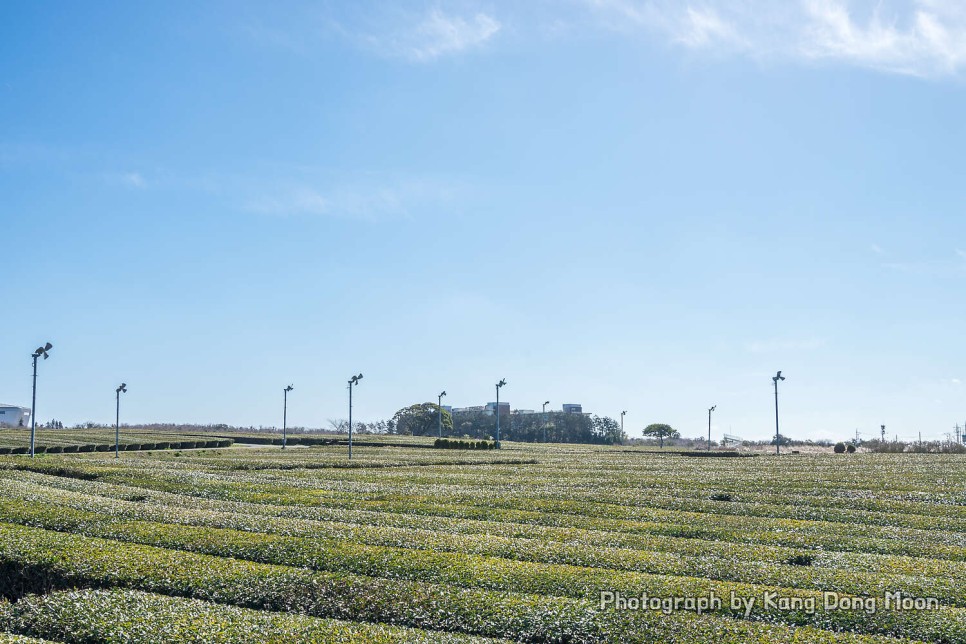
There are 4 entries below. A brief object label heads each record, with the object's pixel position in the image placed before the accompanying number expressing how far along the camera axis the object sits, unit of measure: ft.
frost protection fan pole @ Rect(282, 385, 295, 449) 312.91
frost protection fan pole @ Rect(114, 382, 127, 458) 246.51
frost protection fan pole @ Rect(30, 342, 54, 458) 182.05
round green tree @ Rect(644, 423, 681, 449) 456.45
